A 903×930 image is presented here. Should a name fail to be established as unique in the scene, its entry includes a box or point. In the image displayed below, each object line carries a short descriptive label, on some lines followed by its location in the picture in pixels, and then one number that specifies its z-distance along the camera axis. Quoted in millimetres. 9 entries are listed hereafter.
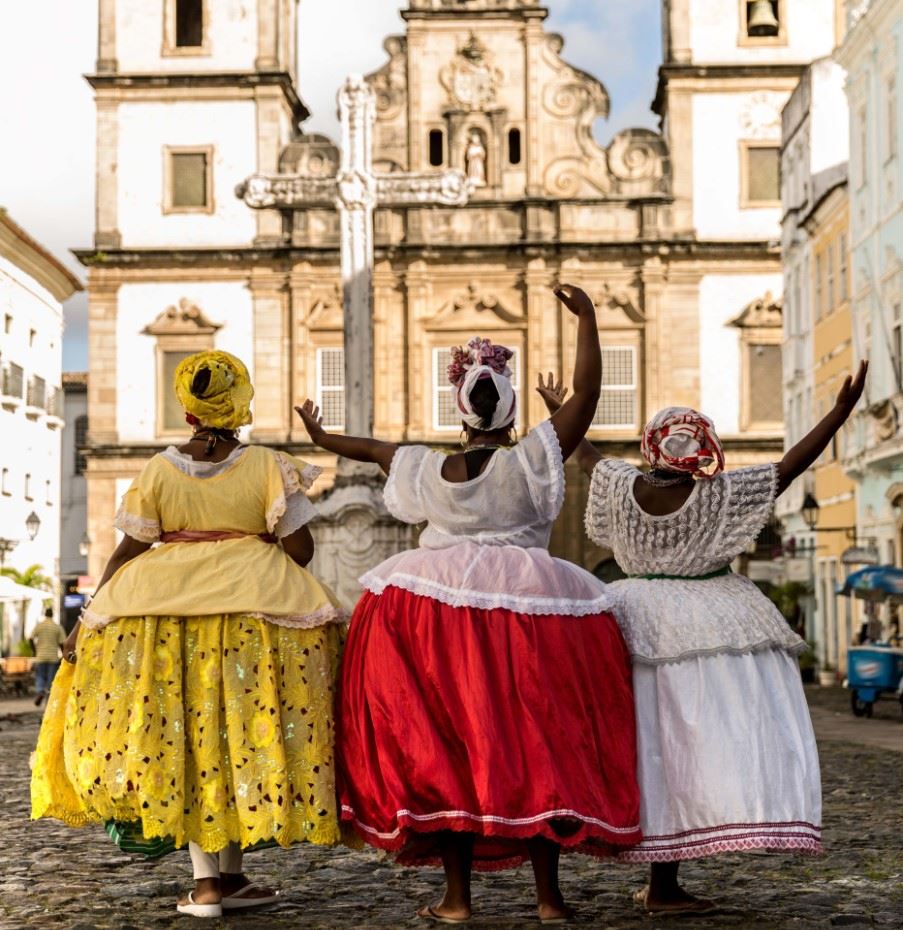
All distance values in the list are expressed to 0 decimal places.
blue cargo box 20875
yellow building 32031
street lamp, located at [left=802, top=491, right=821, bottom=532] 28625
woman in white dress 5906
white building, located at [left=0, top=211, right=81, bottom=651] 42750
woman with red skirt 5750
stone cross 23156
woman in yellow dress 5914
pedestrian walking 26594
